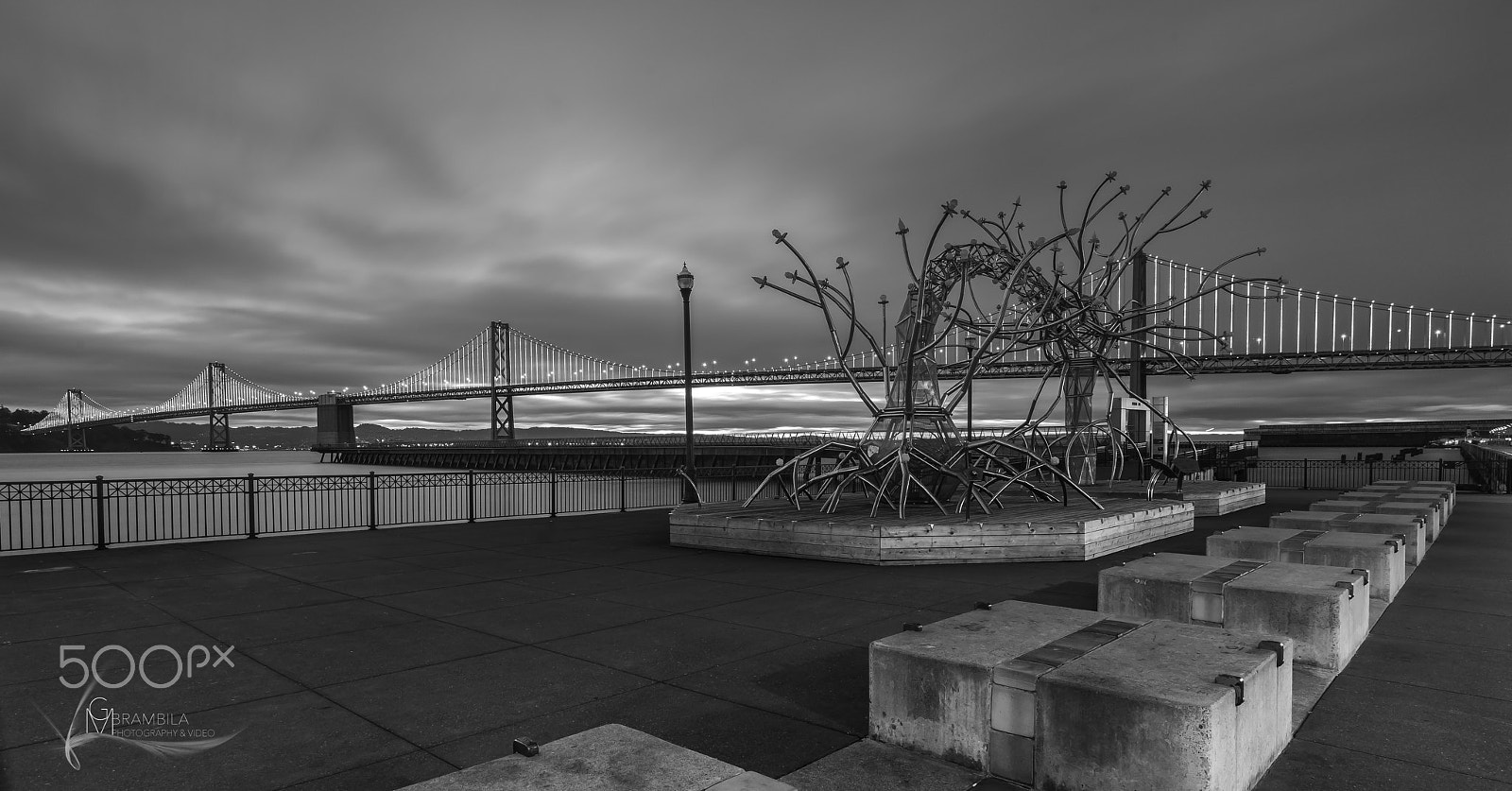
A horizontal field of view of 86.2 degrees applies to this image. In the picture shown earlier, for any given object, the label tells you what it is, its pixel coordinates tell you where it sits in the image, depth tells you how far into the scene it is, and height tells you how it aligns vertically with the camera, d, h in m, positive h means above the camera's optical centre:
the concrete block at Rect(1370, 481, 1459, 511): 17.30 -2.45
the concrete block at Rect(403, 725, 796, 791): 2.88 -1.45
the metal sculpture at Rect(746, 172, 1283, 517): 13.21 +0.31
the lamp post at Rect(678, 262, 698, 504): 17.93 +0.54
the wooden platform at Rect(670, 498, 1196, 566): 11.14 -2.24
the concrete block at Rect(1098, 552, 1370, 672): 5.93 -1.75
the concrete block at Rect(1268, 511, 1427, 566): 10.23 -1.96
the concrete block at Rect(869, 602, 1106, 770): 4.19 -1.62
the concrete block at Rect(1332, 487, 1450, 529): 14.35 -2.24
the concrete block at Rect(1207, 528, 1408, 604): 8.27 -1.87
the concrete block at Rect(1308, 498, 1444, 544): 12.33 -2.09
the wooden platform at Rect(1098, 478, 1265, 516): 17.97 -2.70
